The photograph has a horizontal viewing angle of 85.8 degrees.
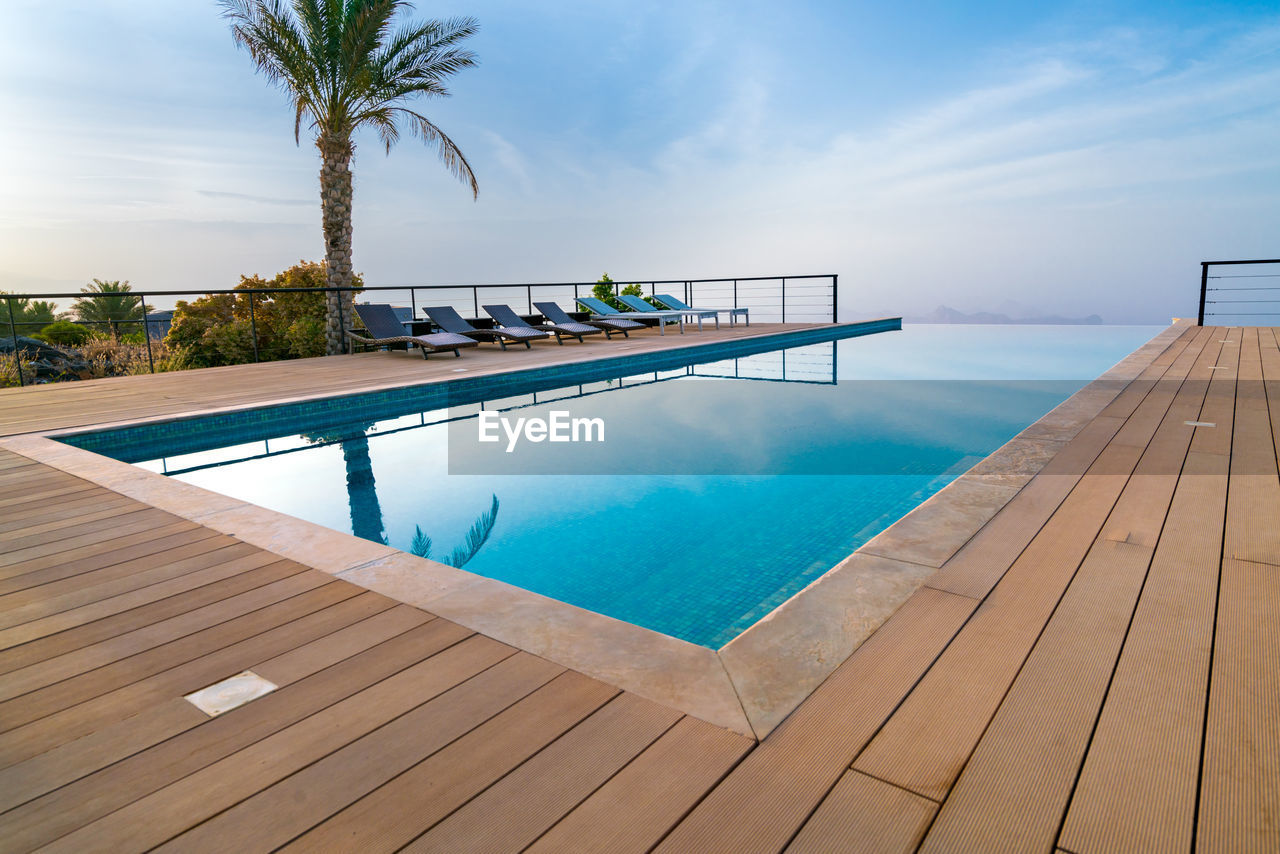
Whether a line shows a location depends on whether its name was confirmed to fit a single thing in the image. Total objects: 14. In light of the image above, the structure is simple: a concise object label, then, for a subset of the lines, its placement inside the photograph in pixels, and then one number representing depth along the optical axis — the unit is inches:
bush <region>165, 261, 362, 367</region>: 381.7
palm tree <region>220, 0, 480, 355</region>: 319.6
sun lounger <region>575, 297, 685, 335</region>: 383.9
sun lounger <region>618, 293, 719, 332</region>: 438.3
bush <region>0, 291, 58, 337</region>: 446.9
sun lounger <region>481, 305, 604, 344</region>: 340.5
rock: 363.6
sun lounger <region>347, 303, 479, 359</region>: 302.0
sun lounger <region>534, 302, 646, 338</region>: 358.6
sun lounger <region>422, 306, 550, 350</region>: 321.5
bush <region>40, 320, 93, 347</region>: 433.9
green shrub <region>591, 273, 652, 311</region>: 470.3
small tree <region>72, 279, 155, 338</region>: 638.5
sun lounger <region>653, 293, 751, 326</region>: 460.4
